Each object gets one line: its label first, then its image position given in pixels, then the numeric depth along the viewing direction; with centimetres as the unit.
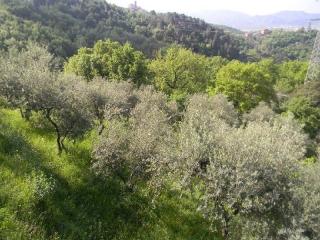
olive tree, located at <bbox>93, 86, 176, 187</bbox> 1141
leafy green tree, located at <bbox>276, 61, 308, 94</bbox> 6788
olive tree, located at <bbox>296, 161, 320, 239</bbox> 894
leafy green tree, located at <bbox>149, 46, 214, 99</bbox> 3740
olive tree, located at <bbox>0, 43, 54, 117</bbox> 1271
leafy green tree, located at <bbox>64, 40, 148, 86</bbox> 3136
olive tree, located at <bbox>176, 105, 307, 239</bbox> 908
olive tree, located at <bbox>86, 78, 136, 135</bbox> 1618
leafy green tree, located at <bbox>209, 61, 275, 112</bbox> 3728
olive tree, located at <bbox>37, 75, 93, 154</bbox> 1255
